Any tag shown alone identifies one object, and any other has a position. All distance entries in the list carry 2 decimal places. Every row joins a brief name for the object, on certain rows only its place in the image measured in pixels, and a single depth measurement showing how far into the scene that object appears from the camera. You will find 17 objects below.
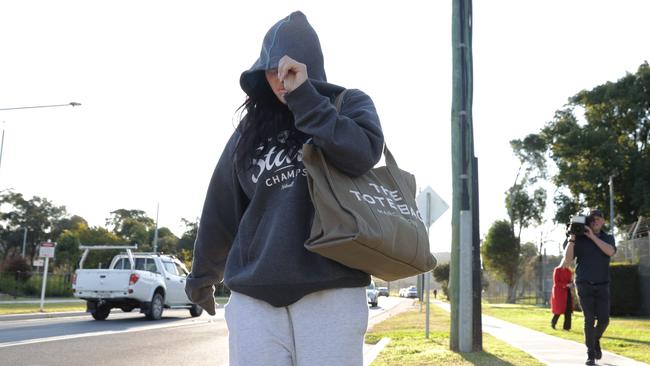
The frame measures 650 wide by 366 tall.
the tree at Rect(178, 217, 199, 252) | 83.44
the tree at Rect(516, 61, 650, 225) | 38.56
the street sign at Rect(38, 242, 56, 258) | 19.79
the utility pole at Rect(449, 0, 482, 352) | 8.27
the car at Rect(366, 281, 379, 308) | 32.78
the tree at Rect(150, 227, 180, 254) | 81.56
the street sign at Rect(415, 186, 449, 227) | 12.05
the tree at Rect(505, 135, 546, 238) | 49.34
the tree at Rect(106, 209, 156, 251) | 79.07
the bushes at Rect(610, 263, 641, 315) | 22.03
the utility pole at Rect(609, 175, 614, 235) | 34.97
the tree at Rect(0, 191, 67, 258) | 76.25
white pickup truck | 15.98
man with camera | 7.29
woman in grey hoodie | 1.97
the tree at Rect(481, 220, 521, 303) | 50.81
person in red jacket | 13.73
